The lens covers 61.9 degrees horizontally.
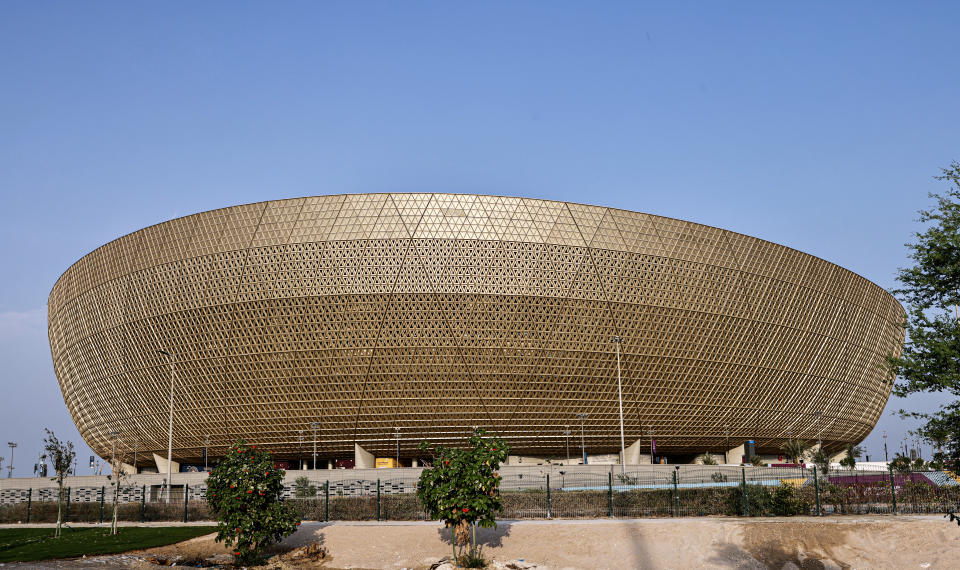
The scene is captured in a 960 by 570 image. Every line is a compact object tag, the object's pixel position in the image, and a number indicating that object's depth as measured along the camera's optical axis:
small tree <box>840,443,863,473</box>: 62.97
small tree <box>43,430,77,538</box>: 26.75
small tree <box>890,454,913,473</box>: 58.58
